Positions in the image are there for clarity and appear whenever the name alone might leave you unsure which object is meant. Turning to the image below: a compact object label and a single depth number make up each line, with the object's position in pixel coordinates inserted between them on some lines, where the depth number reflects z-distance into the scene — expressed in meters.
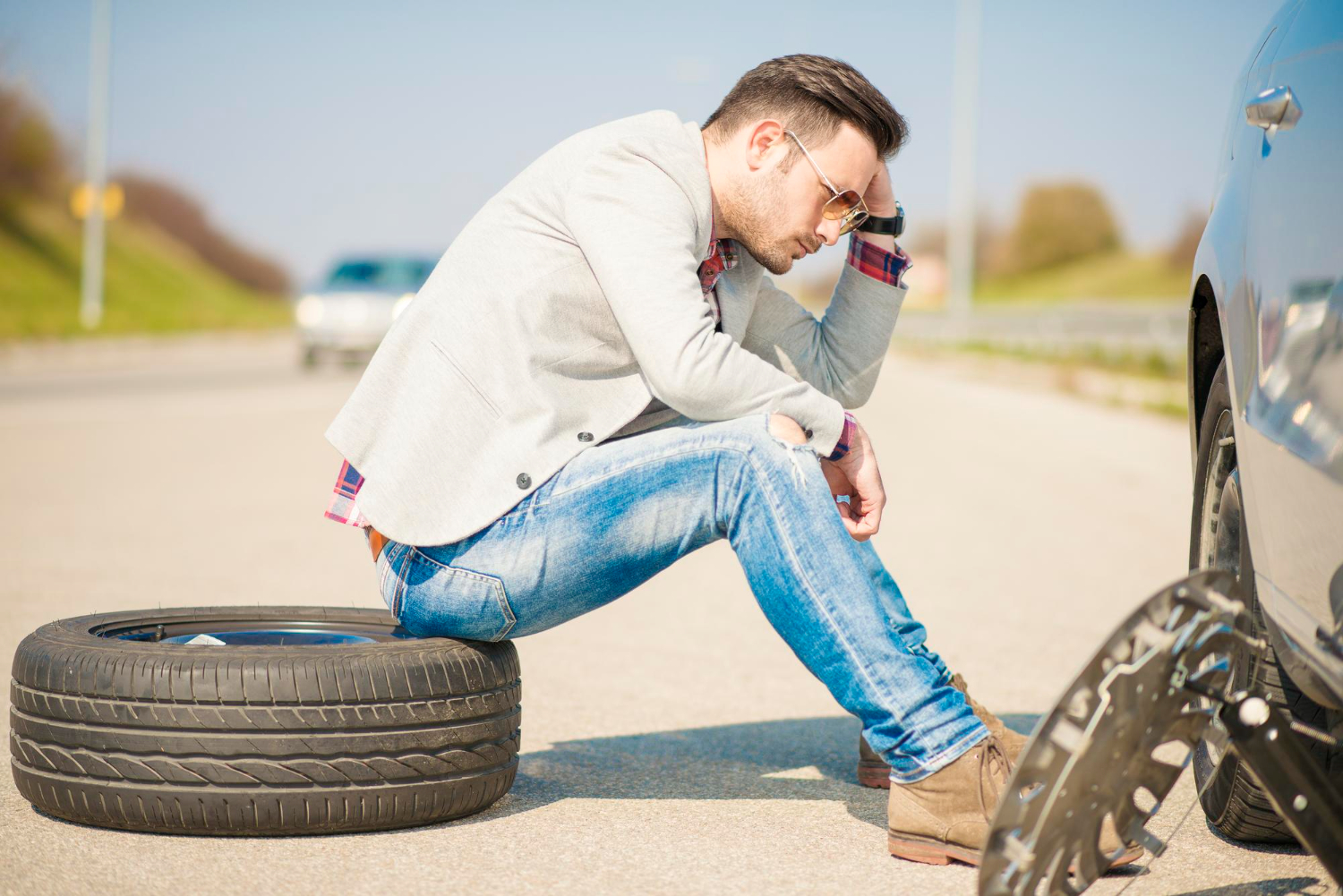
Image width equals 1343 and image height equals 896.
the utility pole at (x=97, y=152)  29.92
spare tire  2.57
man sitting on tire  2.55
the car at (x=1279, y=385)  2.00
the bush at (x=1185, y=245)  59.67
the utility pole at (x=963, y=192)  32.78
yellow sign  29.55
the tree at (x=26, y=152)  35.31
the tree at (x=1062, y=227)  89.56
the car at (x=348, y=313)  21.62
